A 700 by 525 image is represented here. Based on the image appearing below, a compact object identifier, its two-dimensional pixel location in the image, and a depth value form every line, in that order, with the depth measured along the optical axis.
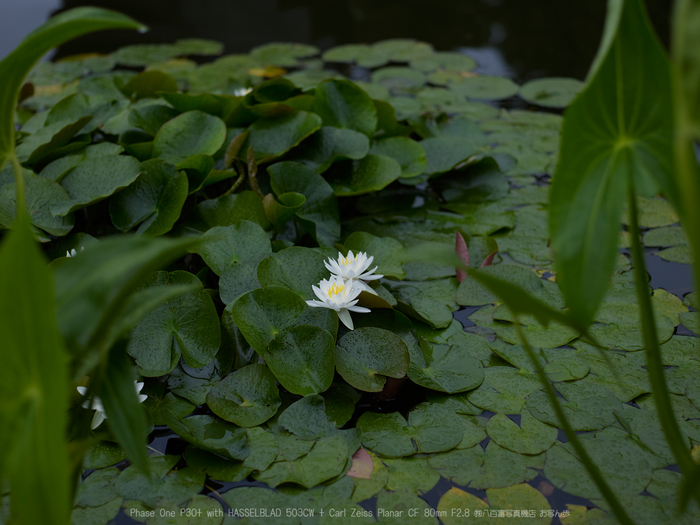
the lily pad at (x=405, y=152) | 3.11
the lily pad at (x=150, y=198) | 2.88
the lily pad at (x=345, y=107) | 3.13
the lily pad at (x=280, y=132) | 3.04
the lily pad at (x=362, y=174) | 3.04
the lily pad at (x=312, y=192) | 2.94
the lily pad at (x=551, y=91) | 3.68
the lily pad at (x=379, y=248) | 2.87
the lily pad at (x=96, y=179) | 2.87
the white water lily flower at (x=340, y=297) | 2.72
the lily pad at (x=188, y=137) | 2.99
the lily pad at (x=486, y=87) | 3.82
